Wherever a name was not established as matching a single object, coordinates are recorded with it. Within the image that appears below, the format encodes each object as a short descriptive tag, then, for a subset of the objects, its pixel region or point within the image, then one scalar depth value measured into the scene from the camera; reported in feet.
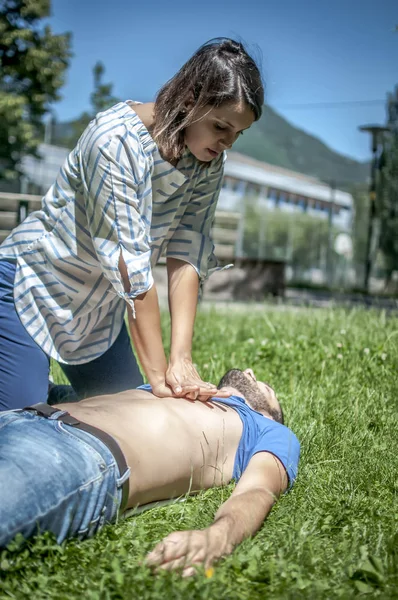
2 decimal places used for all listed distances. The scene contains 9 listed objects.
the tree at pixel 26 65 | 87.71
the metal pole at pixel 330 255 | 86.27
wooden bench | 32.45
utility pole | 69.51
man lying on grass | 6.84
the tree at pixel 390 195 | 72.43
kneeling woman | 9.36
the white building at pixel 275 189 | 175.22
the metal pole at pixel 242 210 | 86.56
